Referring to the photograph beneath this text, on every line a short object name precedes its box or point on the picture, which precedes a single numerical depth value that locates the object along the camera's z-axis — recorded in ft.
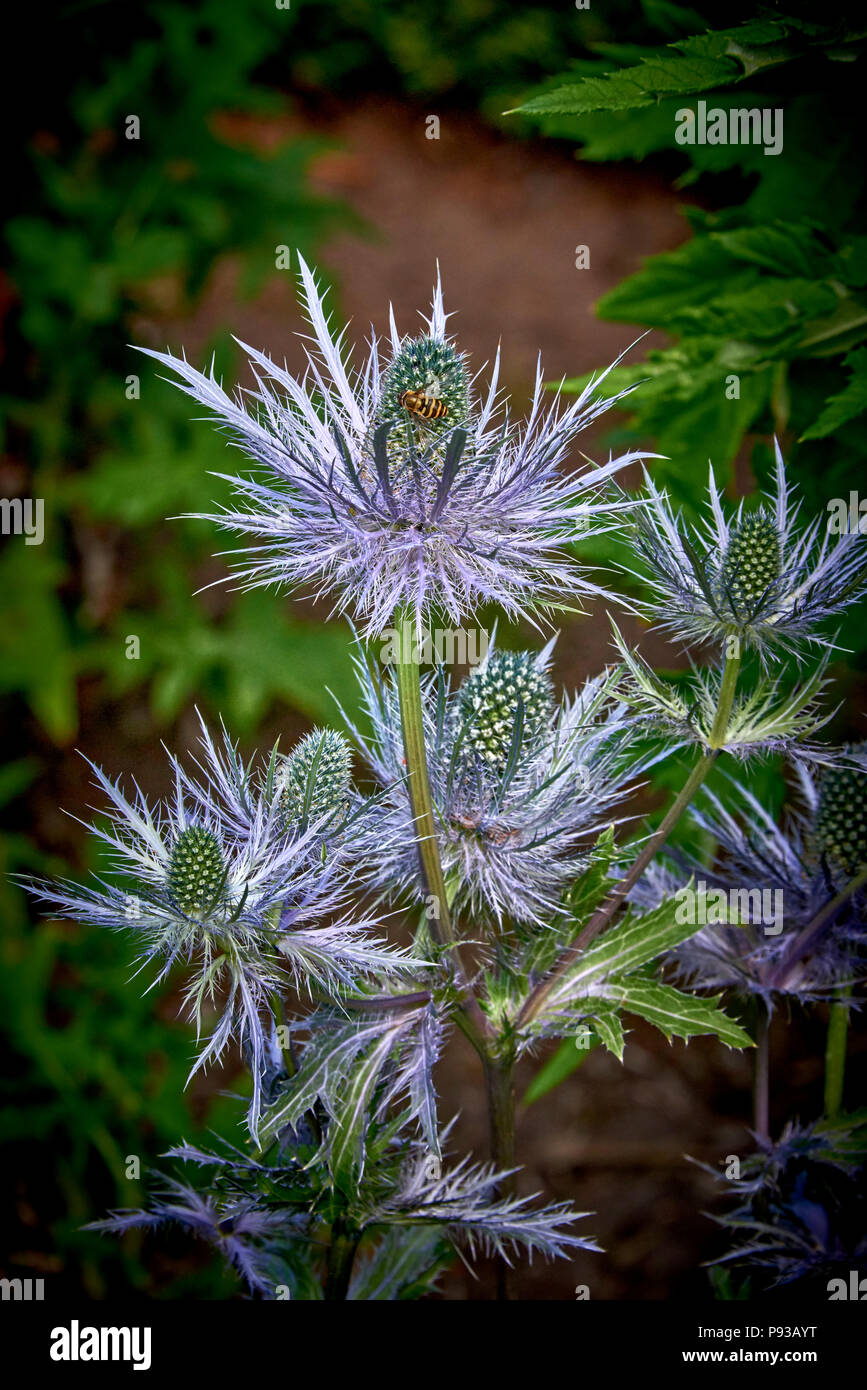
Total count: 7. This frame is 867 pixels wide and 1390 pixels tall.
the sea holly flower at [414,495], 2.01
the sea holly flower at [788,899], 2.17
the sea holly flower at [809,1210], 2.13
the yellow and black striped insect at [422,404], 2.01
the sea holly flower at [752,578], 2.08
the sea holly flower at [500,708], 2.10
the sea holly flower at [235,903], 2.02
